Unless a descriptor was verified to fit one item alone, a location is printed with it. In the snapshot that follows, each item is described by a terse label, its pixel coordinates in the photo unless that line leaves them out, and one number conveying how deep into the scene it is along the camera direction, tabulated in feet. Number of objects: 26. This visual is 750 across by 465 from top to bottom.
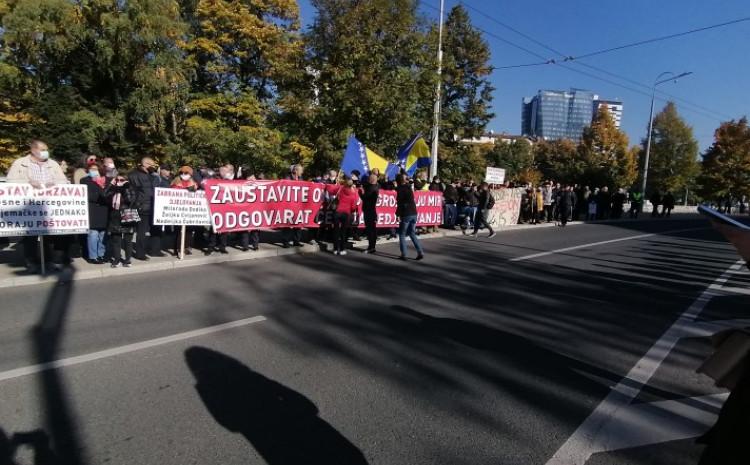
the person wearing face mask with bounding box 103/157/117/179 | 29.22
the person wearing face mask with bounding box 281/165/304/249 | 37.14
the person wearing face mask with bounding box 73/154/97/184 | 28.19
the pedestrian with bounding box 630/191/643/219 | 104.16
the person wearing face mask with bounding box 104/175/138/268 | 26.40
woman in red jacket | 35.14
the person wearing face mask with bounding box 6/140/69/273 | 25.07
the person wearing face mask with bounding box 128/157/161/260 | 27.40
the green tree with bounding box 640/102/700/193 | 173.37
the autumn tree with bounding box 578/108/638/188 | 168.55
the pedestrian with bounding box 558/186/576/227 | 70.59
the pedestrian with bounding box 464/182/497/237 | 52.65
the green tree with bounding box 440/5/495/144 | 120.26
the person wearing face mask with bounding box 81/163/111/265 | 26.78
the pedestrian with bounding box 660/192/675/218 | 115.96
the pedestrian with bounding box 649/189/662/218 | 111.04
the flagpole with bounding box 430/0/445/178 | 65.62
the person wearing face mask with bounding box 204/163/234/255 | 32.40
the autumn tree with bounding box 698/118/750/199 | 162.09
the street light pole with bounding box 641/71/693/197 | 115.44
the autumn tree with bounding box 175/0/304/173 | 68.69
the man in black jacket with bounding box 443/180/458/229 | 57.26
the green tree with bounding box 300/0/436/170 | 54.39
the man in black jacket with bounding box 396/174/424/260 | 34.65
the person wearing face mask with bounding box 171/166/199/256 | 30.63
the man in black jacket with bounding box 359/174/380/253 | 35.29
